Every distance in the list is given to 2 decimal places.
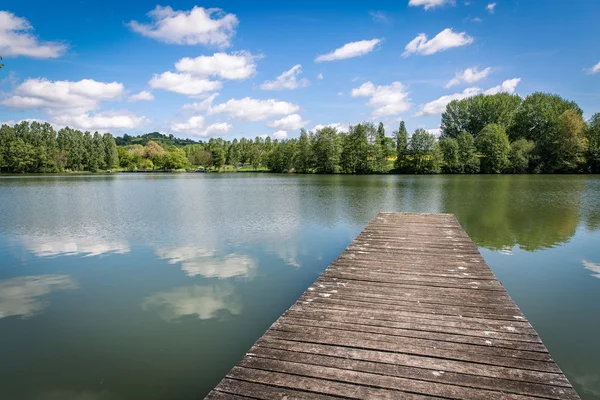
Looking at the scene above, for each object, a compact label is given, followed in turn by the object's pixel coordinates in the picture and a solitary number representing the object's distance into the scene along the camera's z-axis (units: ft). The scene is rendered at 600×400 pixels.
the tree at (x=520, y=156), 211.61
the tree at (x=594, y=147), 197.47
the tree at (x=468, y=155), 227.81
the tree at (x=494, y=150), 217.56
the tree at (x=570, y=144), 199.82
